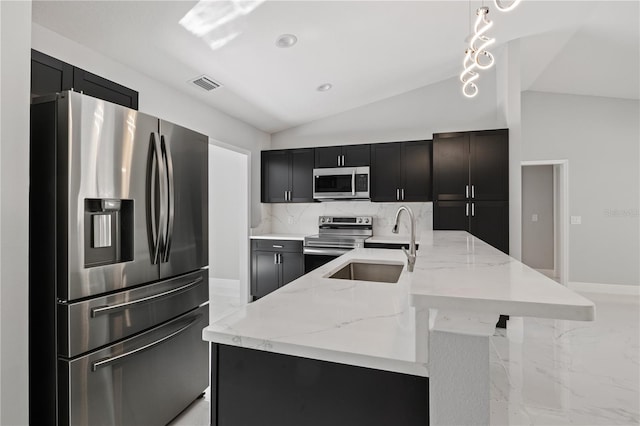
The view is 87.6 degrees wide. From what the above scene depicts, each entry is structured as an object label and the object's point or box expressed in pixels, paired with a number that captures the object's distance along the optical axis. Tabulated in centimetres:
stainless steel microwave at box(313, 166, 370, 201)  442
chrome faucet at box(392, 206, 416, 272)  186
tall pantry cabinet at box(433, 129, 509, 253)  374
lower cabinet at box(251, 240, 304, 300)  446
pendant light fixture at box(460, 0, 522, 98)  173
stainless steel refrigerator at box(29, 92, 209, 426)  149
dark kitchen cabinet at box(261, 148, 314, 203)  476
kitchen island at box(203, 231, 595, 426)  65
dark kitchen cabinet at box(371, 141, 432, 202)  422
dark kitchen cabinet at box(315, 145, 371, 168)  448
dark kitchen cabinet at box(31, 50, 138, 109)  200
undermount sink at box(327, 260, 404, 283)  233
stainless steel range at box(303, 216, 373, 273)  419
